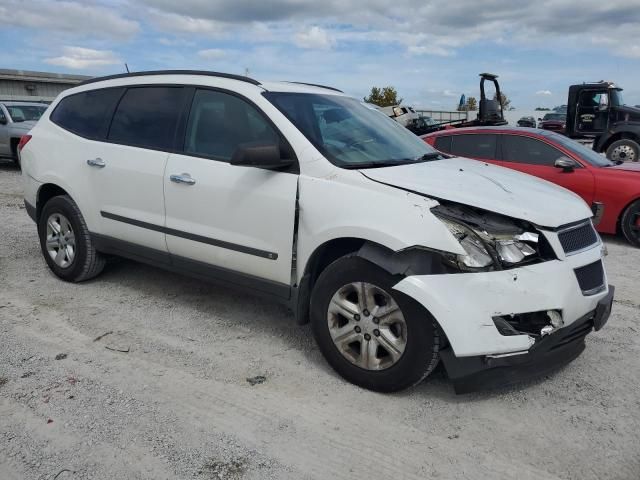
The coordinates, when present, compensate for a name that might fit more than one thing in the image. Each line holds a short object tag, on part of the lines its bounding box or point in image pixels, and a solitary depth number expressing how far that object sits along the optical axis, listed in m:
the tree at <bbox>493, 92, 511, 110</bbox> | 48.19
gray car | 12.90
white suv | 2.86
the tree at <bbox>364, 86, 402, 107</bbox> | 40.19
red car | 6.95
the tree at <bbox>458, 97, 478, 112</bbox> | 48.66
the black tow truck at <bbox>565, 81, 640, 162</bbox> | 14.65
